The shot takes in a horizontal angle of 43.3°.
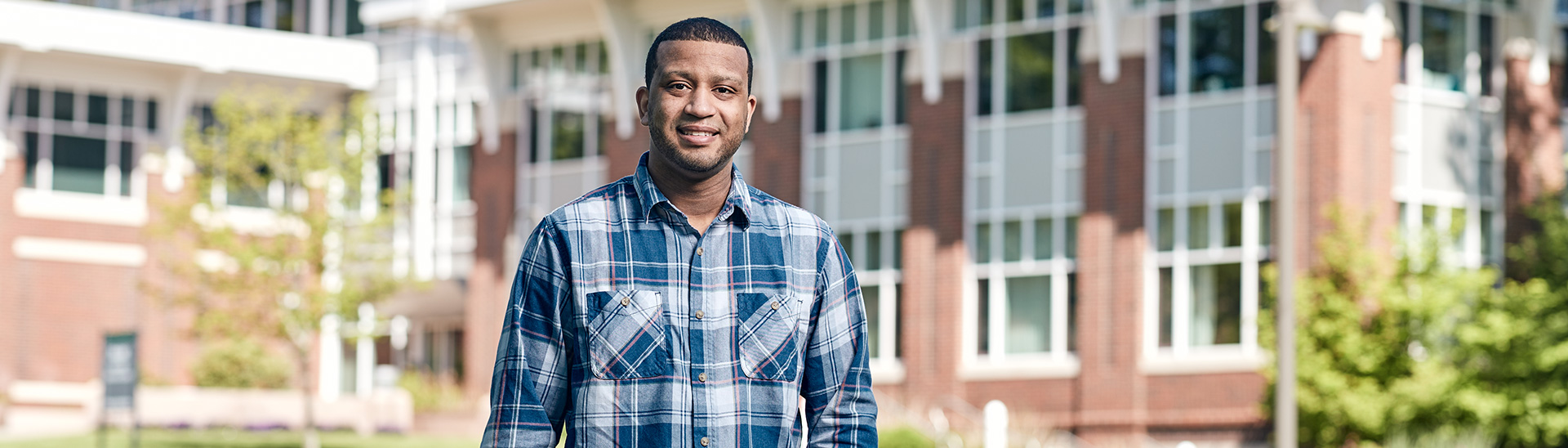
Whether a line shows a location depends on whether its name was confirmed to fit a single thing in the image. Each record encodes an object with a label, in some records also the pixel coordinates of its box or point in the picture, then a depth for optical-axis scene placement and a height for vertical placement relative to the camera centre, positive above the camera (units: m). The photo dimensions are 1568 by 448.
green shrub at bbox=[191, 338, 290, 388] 41.53 -1.20
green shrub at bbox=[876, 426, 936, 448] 26.81 -1.69
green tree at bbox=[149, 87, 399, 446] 31.81 +1.35
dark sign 26.01 -0.80
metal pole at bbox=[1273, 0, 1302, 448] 19.09 +1.01
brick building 29.61 +2.50
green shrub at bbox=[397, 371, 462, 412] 40.06 -1.63
